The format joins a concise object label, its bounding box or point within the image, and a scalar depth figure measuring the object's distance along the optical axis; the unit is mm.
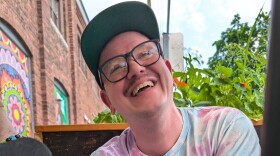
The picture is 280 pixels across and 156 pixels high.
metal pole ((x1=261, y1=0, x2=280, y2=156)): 244
